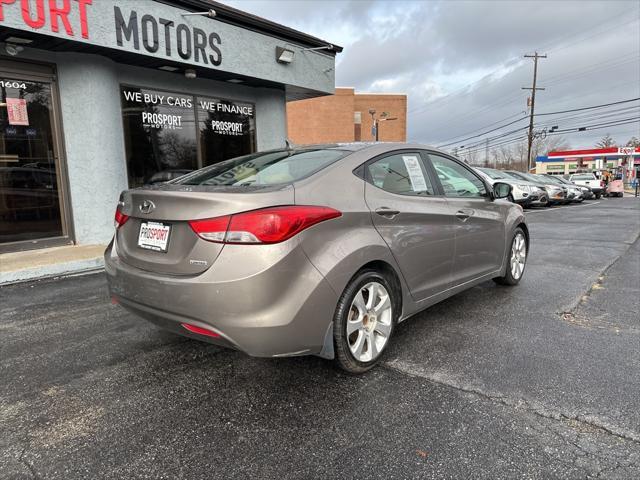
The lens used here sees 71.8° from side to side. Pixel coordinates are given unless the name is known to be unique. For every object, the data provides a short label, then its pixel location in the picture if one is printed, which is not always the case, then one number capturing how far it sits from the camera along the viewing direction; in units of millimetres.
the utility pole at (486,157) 87225
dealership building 6562
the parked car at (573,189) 19950
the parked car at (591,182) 24812
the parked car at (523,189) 16016
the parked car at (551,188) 18047
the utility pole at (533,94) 41781
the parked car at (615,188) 28125
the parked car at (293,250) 2430
